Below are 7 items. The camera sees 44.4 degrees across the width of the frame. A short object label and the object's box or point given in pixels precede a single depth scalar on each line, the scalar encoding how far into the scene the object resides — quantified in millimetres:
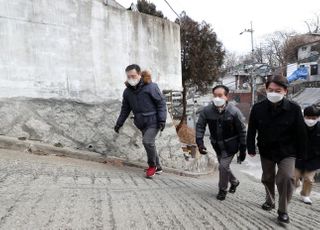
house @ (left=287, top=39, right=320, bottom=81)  39094
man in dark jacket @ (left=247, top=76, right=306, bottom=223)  4363
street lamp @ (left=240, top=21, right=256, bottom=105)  34484
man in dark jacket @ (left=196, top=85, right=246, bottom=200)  5164
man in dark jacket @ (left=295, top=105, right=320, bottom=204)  6250
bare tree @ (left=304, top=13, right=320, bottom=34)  60672
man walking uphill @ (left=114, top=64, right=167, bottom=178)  6195
